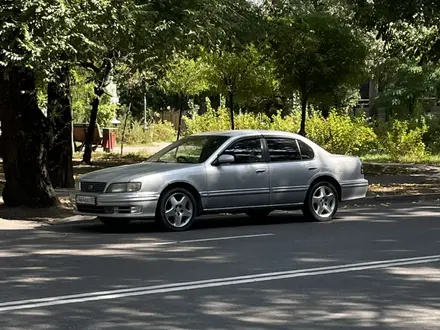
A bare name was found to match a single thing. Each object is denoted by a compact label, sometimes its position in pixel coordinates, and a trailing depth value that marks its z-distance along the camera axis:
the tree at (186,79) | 29.25
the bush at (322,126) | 27.77
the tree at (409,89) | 38.84
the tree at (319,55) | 21.25
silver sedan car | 11.77
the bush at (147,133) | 40.56
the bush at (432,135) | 30.70
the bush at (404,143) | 28.16
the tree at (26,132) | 12.88
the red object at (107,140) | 33.88
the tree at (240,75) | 24.20
